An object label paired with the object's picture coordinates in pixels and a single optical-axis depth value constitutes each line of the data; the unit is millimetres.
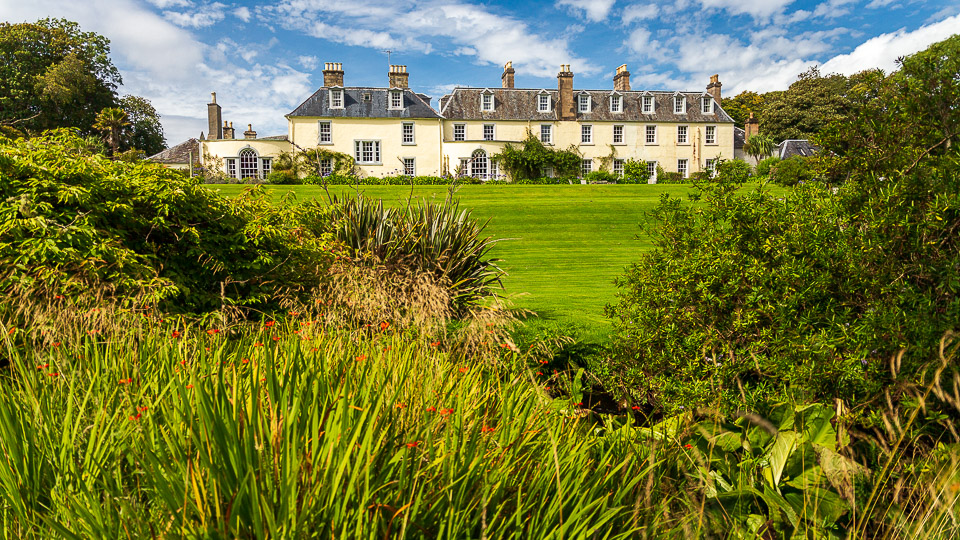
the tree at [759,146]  48156
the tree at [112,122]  36594
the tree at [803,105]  50031
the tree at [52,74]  41250
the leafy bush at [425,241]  6445
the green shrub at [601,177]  39344
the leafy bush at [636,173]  41969
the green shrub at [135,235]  4395
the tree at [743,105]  62219
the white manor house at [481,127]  38562
